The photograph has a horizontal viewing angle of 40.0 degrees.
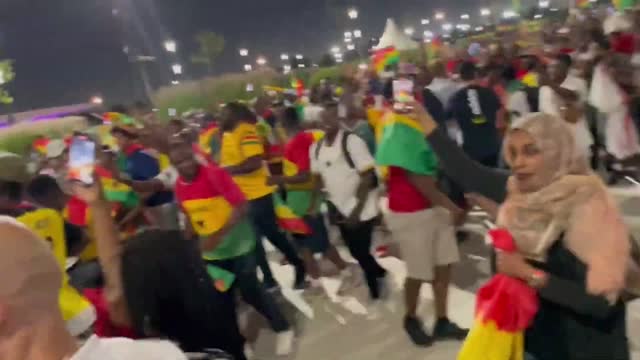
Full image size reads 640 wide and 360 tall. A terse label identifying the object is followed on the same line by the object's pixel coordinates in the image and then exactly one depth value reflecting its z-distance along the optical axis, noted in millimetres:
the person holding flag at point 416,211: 5266
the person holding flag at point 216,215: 5184
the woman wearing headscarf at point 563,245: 2691
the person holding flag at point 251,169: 6637
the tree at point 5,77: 39406
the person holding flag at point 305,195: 6945
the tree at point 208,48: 58312
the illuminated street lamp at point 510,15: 48469
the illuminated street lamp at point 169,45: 51934
